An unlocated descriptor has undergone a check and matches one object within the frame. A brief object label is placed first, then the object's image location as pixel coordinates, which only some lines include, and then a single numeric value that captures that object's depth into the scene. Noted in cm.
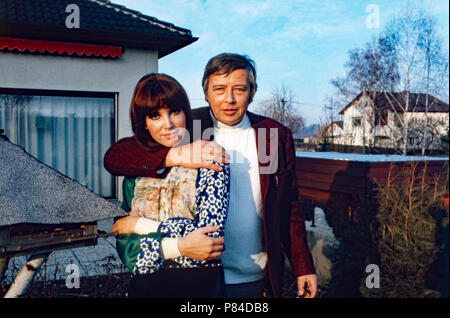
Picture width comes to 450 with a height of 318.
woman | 155
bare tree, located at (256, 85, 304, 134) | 1316
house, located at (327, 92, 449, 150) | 1983
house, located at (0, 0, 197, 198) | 776
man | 194
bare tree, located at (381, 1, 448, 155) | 1778
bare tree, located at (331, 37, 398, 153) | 2173
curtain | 874
